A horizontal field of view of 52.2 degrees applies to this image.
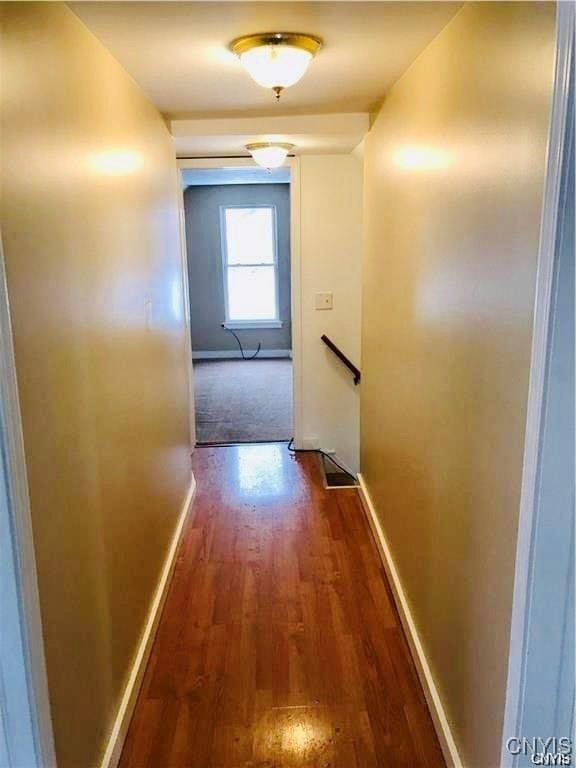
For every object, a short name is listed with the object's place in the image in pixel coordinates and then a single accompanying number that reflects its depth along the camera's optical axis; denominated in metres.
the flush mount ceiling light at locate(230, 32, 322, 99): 1.69
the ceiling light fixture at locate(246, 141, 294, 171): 3.18
